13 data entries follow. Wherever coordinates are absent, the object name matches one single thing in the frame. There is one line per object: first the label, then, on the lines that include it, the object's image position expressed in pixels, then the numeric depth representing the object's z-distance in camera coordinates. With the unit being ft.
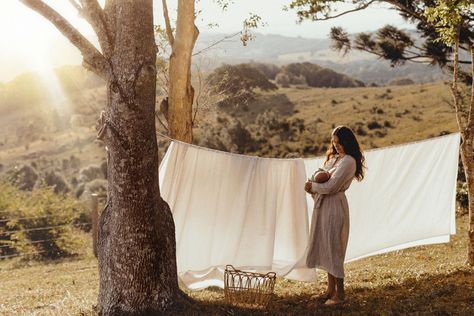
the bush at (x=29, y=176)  142.41
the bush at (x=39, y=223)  52.49
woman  21.13
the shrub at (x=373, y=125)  137.28
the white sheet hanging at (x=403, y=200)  26.66
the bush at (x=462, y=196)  42.22
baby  21.31
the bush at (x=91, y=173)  140.67
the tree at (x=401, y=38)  36.63
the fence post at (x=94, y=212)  45.19
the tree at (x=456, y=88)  25.84
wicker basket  21.07
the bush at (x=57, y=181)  132.37
